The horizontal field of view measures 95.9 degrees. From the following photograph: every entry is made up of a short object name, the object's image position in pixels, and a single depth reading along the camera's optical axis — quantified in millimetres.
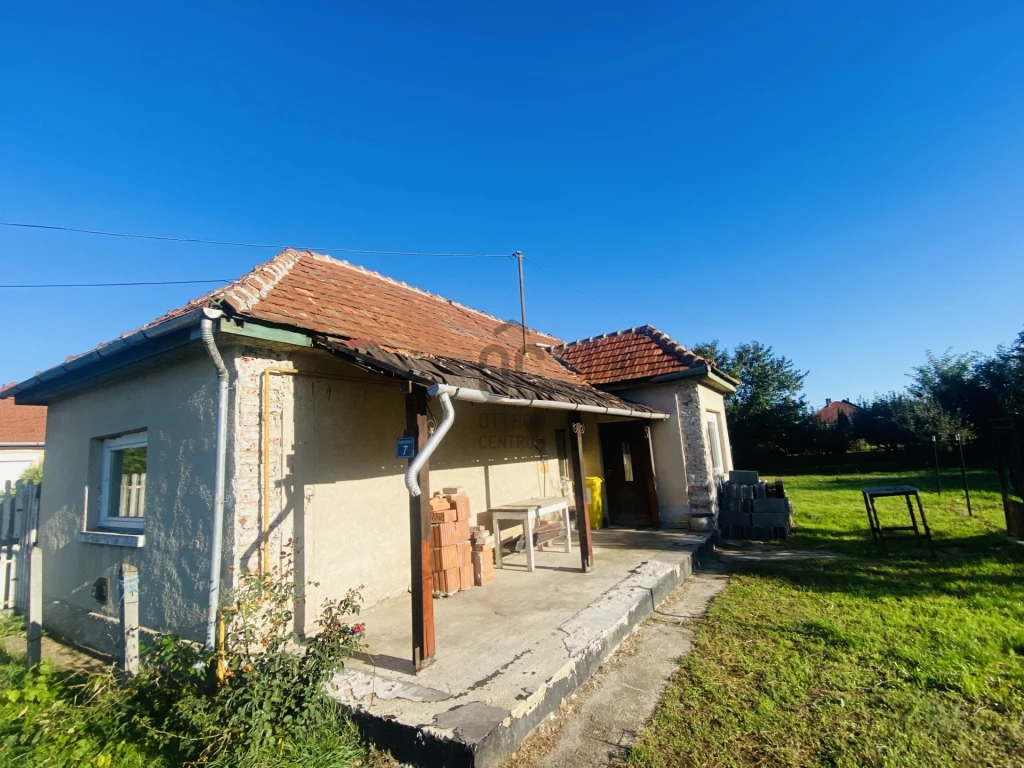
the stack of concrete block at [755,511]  9062
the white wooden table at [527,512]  6457
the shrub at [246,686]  2924
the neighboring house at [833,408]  46094
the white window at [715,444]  10734
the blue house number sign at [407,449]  3896
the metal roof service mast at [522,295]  9656
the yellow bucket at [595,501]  9883
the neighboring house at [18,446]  15945
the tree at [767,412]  28844
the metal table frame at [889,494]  7096
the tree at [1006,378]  22156
